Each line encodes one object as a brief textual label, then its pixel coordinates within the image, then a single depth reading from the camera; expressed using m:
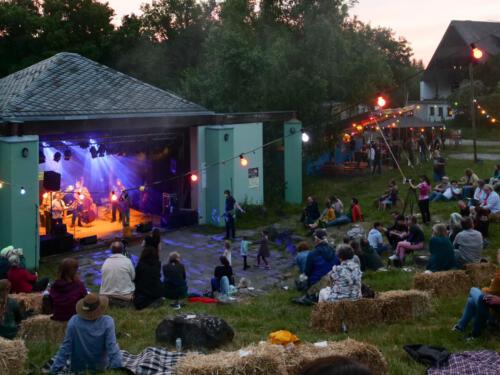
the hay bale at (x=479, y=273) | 9.82
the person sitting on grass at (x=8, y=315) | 7.54
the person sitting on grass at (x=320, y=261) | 10.19
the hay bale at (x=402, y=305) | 8.37
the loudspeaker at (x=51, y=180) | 19.25
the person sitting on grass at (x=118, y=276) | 9.62
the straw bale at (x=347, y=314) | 8.15
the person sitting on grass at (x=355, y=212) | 18.91
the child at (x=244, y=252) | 15.51
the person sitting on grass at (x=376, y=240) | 14.55
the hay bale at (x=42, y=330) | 7.86
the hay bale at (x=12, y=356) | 6.03
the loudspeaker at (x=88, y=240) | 18.06
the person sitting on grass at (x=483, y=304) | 6.98
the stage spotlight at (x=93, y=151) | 18.34
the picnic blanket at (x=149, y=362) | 6.20
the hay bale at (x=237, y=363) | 5.40
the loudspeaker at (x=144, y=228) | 19.75
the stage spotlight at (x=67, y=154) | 17.84
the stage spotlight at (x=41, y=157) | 17.22
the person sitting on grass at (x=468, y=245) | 10.40
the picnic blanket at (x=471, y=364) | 5.88
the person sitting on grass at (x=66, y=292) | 7.73
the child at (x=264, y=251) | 15.72
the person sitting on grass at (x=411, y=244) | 13.38
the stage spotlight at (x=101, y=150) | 18.67
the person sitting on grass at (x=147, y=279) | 9.71
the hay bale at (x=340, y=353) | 5.65
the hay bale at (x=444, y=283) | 9.58
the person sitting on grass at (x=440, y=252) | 9.98
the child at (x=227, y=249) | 13.61
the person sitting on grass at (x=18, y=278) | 10.18
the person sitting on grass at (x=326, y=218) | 18.99
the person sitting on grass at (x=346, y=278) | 8.22
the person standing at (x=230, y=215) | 18.78
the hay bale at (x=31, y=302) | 9.04
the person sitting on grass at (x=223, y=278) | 11.98
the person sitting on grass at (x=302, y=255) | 11.93
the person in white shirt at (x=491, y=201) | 15.16
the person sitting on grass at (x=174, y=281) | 10.73
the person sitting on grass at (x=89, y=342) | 6.12
